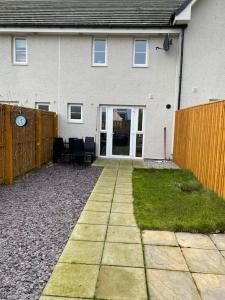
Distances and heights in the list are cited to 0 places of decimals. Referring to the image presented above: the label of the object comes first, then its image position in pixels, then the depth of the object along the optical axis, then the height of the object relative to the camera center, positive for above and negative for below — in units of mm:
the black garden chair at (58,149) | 9028 -732
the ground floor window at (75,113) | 10017 +793
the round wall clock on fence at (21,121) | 6271 +242
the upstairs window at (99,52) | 9741 +3411
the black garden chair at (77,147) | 8783 -624
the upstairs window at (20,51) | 9974 +3441
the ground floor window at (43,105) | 10121 +1097
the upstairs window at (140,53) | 9599 +3366
